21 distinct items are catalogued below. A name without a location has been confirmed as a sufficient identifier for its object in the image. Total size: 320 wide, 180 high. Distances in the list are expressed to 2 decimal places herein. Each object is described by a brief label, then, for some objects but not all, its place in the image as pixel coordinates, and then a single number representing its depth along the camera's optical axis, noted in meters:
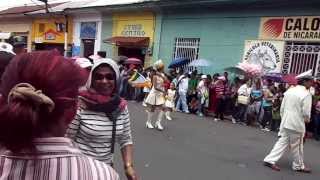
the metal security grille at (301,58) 8.18
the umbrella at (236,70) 8.65
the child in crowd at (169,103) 7.05
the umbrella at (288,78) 7.54
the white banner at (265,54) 8.91
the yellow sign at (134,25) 12.27
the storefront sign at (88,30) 14.52
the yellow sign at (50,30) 15.95
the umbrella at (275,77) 8.19
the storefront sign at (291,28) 8.28
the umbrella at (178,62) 10.27
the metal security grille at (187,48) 10.71
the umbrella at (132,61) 11.57
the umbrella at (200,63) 9.75
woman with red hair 0.79
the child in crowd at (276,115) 7.29
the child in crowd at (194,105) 9.09
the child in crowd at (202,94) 8.83
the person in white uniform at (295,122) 4.43
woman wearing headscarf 1.78
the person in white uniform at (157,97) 6.48
